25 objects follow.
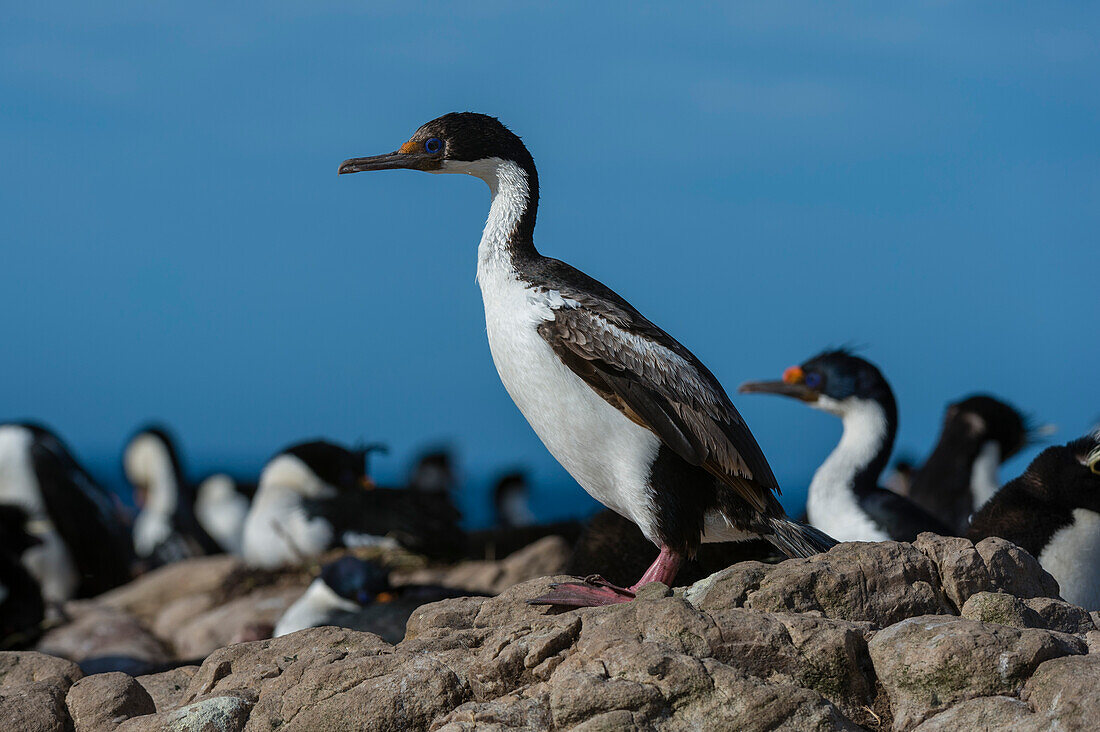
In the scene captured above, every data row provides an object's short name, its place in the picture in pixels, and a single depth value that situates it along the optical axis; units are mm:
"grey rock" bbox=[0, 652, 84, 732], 9812
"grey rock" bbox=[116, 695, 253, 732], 8867
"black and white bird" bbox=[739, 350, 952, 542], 16453
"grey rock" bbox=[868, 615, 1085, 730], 7828
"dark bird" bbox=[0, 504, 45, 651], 19187
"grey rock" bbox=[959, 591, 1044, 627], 8727
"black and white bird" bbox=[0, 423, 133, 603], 26562
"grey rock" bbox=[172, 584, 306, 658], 21156
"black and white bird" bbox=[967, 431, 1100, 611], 12437
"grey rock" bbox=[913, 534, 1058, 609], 9273
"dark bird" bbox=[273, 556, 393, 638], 18625
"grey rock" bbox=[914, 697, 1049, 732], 7437
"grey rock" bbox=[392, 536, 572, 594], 21578
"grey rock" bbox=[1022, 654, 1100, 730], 7258
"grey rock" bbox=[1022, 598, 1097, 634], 9086
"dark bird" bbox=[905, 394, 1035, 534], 23656
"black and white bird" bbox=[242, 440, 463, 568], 24984
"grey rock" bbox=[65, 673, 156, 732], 9891
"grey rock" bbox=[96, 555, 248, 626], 25641
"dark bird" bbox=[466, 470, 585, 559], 25719
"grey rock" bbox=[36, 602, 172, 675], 20641
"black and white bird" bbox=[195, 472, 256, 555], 36187
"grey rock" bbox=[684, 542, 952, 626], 8875
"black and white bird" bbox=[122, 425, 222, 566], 34625
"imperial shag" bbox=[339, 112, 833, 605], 10242
